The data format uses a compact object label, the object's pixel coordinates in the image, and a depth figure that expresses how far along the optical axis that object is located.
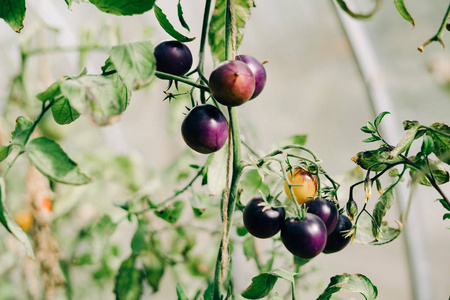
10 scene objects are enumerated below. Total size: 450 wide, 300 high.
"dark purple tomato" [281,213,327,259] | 0.90
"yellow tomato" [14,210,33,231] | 2.48
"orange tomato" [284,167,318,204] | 0.98
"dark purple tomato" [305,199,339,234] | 0.93
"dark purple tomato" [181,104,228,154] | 0.91
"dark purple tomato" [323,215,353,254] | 0.96
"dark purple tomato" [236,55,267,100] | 0.94
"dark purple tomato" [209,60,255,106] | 0.87
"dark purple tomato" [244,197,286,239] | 0.92
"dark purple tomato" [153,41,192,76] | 0.92
